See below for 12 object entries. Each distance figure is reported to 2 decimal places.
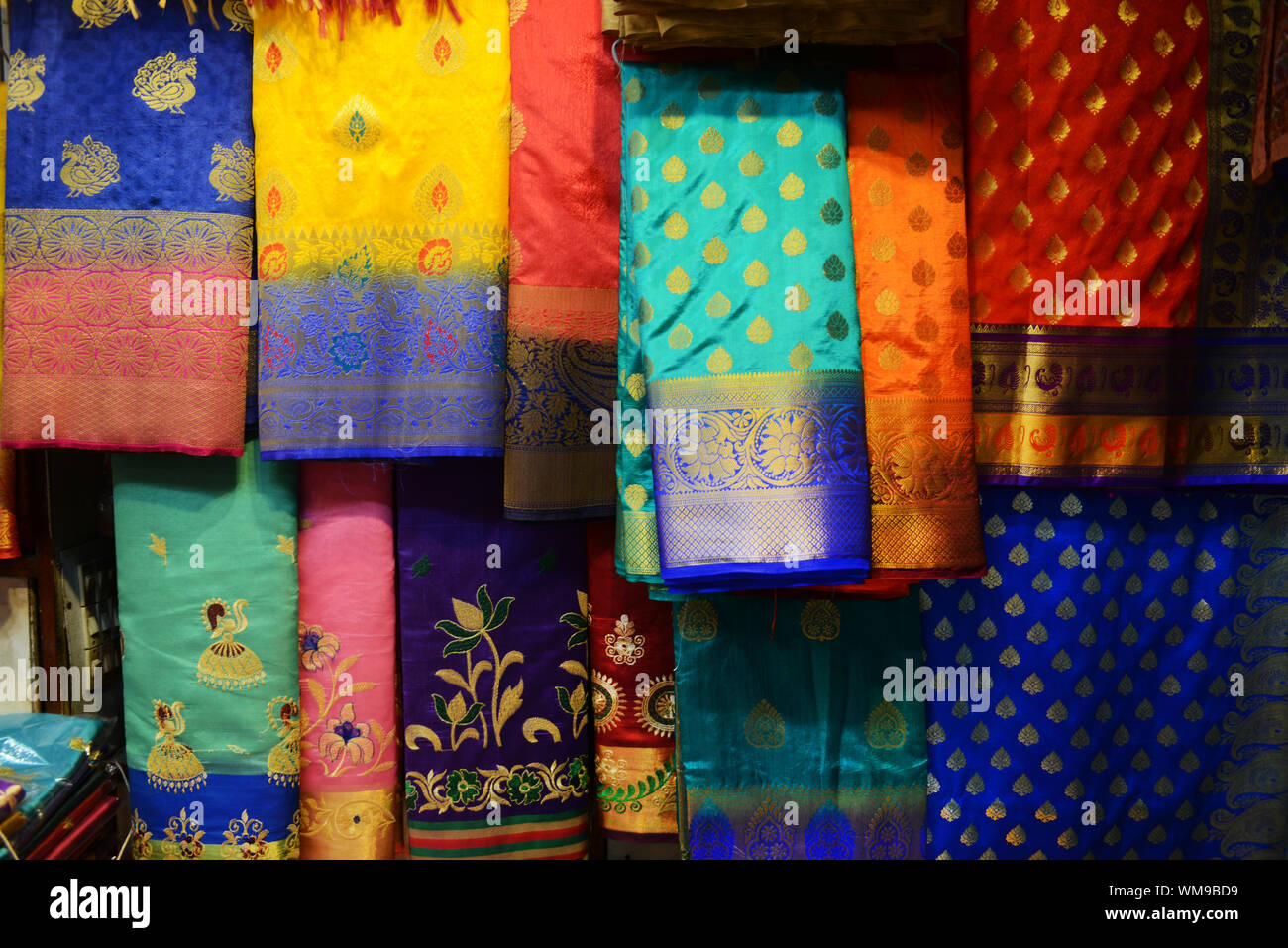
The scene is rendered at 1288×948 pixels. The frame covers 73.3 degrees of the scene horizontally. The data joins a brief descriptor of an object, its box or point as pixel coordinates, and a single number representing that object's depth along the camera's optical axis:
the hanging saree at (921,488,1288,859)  1.44
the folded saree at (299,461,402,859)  1.48
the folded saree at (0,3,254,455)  1.37
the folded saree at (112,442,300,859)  1.46
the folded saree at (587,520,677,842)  1.50
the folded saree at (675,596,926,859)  1.42
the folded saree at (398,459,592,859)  1.49
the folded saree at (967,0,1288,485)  1.31
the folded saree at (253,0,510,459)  1.36
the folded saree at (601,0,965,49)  1.18
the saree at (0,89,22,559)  1.48
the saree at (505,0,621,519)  1.34
